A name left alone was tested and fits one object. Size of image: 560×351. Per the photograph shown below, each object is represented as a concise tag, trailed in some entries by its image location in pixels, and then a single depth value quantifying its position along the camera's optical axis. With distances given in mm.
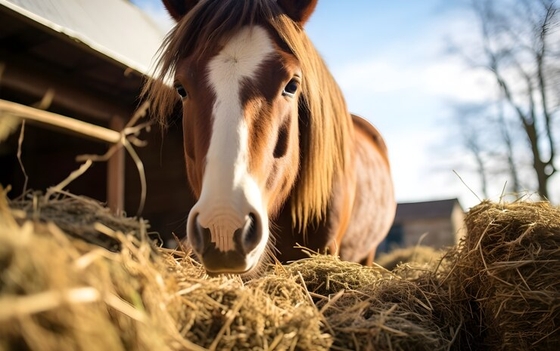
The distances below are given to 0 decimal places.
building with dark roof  20156
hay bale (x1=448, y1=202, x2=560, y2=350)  1533
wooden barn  3674
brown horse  1572
